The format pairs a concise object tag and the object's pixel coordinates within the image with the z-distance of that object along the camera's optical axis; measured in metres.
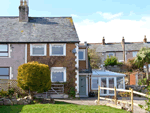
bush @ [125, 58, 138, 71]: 38.38
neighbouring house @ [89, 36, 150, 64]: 47.85
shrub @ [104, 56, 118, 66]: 39.97
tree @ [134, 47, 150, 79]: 29.23
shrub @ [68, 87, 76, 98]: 18.83
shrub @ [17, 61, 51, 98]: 14.11
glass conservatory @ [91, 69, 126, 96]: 21.82
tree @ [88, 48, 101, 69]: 38.09
